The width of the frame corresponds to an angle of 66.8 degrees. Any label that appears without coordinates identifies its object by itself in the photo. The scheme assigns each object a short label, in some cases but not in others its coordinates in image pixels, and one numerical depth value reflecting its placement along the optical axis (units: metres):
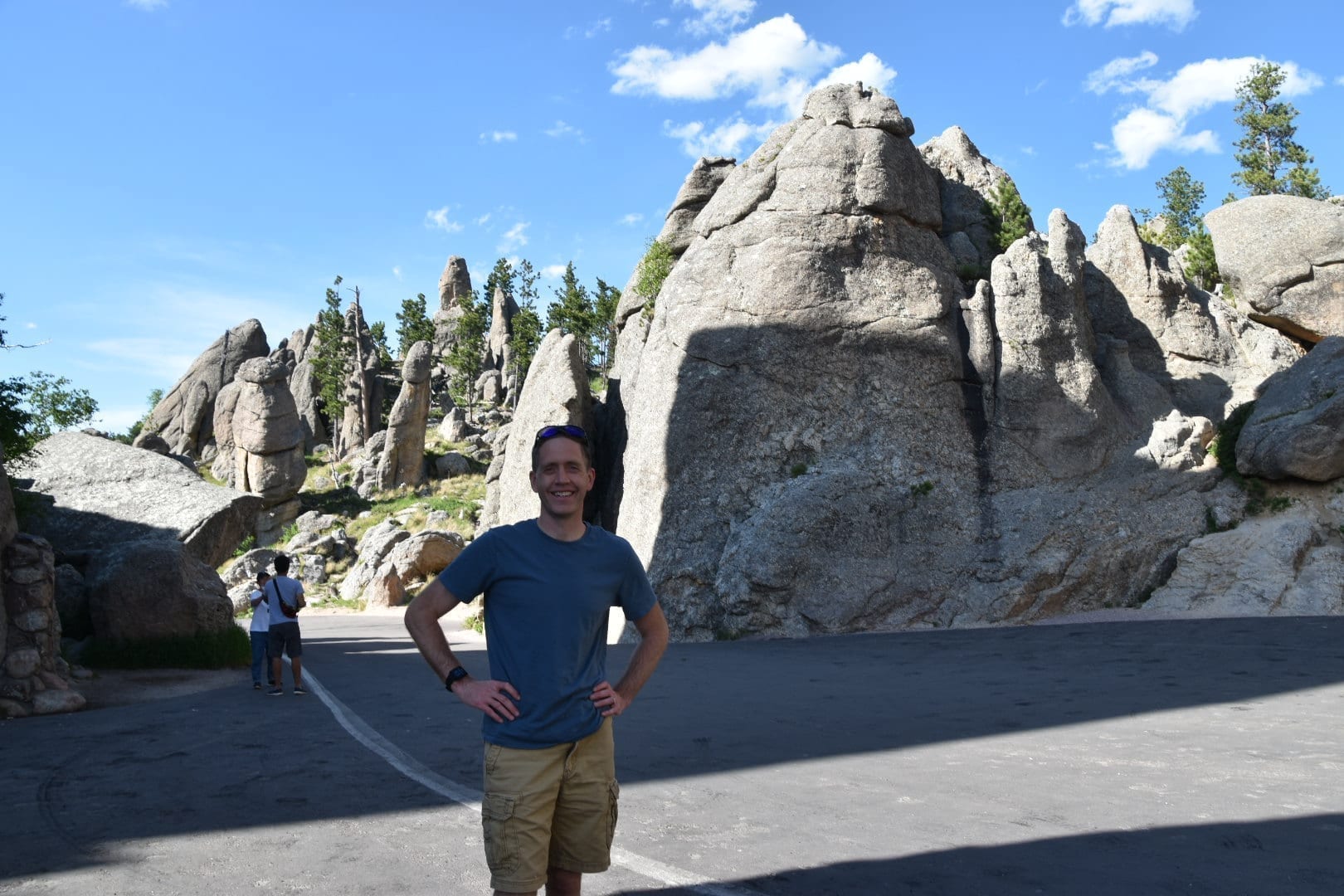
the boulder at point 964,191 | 24.75
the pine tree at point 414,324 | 77.44
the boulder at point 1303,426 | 17.61
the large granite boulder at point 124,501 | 19.66
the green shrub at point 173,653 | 14.98
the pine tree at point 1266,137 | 52.00
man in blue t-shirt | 3.09
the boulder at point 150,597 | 15.37
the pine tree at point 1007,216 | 24.92
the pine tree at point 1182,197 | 70.38
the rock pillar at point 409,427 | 49.44
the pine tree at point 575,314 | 66.81
